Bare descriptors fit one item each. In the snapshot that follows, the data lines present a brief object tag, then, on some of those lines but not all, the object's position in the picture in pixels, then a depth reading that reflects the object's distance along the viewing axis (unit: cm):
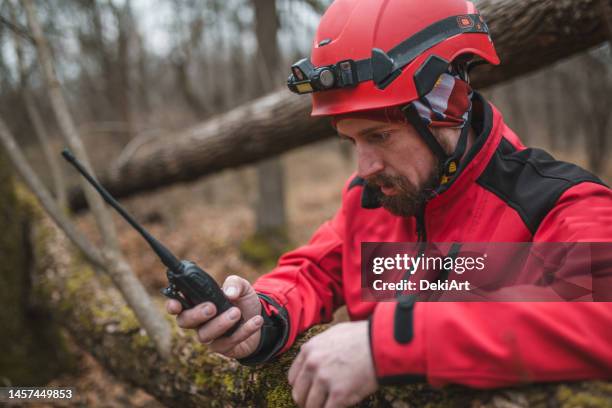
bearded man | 48
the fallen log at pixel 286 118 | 80
